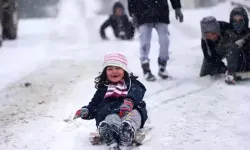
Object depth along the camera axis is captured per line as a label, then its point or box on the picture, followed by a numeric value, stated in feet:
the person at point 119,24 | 76.89
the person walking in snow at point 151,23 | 42.11
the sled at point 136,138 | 25.35
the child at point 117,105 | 24.40
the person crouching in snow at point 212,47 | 41.73
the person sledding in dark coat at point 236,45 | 39.96
